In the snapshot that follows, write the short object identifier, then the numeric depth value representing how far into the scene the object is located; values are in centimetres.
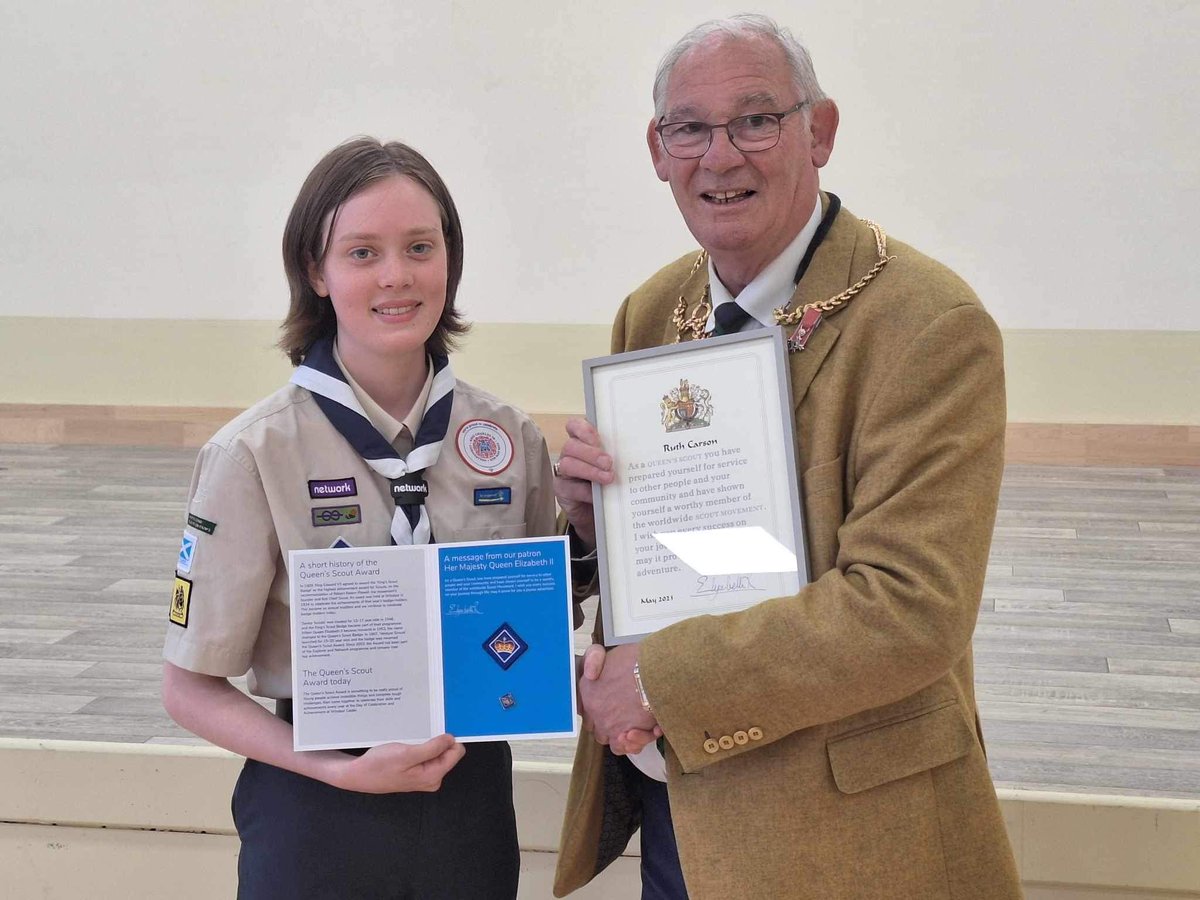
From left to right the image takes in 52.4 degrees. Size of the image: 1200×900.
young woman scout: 167
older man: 152
